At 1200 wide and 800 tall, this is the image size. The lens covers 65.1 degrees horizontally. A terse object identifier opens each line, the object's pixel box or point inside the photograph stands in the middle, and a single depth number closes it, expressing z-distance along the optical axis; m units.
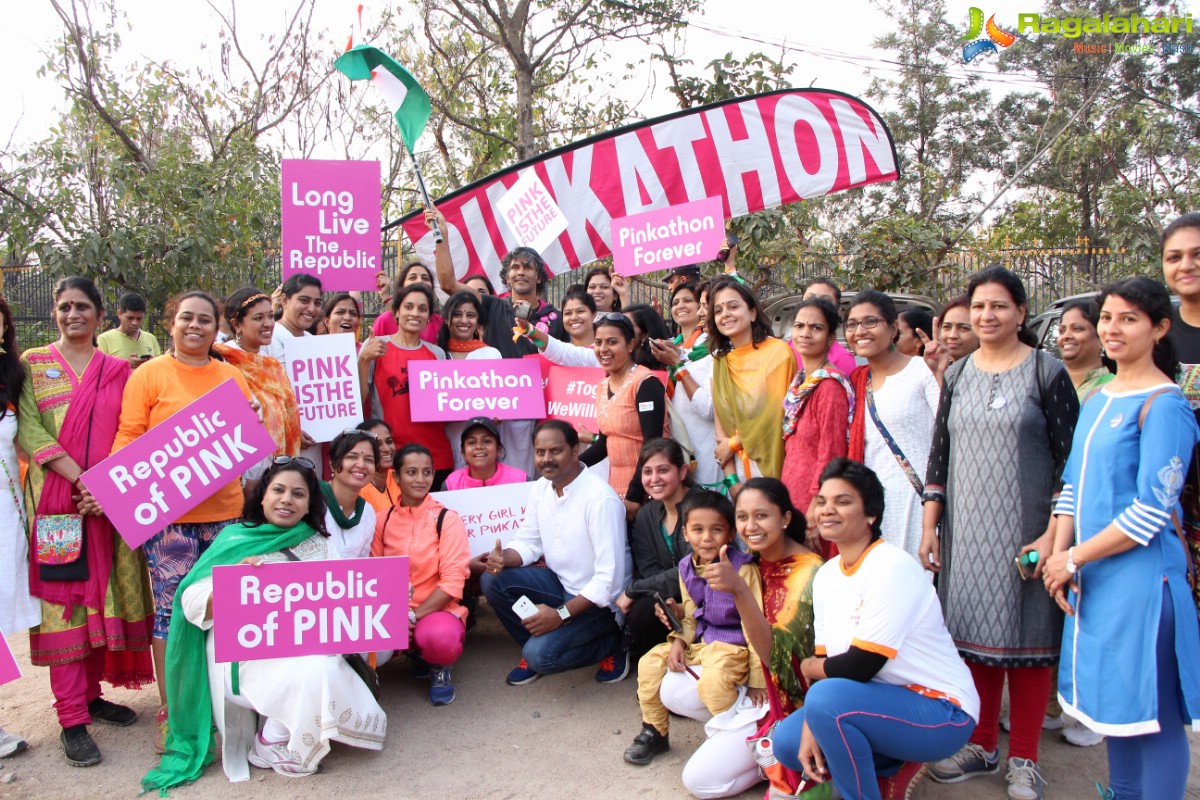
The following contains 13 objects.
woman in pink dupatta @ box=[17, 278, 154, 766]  4.04
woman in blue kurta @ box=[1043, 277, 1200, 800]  2.78
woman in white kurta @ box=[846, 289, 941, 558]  3.72
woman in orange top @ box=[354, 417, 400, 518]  4.88
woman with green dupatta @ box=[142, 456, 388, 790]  3.83
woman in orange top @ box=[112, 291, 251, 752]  4.12
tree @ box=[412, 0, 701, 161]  13.55
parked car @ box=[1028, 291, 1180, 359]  6.78
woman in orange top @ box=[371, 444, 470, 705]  4.52
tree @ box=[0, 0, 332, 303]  9.71
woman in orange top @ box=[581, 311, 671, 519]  4.71
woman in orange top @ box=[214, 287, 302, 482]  4.62
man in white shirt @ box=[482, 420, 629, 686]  4.59
